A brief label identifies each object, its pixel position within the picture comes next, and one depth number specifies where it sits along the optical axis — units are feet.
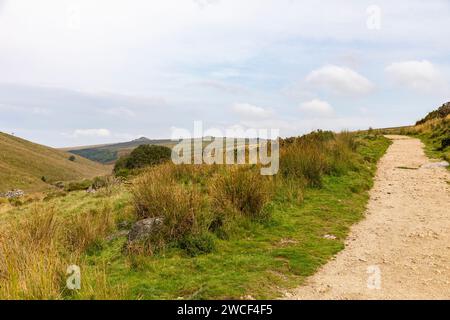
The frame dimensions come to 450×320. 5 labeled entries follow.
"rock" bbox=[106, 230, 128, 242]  25.64
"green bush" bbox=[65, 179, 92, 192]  95.35
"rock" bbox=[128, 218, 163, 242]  23.25
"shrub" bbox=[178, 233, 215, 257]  21.50
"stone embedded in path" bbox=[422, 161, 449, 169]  45.45
